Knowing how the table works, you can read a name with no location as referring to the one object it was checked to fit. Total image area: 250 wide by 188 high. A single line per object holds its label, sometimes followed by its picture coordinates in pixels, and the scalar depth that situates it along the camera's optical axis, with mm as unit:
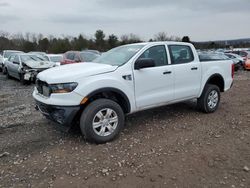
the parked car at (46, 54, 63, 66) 11960
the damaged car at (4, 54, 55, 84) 8479
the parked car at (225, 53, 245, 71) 15043
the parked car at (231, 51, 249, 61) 18054
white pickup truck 3097
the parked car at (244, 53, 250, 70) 14584
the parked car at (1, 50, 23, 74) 13299
